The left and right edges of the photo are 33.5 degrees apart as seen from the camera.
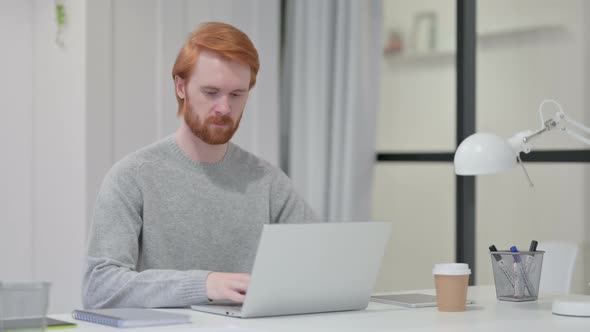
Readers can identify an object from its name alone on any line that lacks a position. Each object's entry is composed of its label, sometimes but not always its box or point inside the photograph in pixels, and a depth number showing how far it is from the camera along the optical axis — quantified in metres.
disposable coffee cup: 2.15
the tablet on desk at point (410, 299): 2.23
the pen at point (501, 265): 2.36
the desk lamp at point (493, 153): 2.14
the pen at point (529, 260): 2.34
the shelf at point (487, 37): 3.86
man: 2.36
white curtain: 4.16
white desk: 1.87
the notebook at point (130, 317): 1.86
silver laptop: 1.94
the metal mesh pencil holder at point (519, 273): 2.34
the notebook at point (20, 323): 1.62
